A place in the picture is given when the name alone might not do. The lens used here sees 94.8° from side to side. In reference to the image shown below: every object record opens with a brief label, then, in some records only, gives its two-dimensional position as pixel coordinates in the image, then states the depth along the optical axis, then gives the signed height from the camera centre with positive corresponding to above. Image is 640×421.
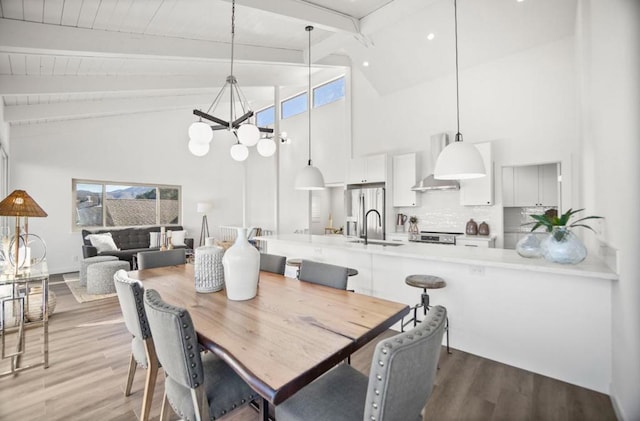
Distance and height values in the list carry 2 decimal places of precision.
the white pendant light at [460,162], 2.38 +0.41
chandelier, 2.47 +0.69
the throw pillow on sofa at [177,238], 6.84 -0.59
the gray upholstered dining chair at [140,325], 1.62 -0.64
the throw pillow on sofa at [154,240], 6.55 -0.61
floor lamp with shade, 7.74 -0.06
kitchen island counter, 2.06 -0.76
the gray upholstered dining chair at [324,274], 2.11 -0.47
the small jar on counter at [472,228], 4.68 -0.27
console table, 2.37 -1.04
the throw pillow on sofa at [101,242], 5.70 -0.57
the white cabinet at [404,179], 5.25 +0.59
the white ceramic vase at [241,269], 1.77 -0.34
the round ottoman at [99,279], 4.61 -1.03
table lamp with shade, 2.42 +0.05
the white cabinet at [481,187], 4.42 +0.37
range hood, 4.70 +0.50
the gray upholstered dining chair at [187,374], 1.18 -0.69
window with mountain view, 6.43 +0.21
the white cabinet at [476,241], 4.37 -0.45
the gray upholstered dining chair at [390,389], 0.90 -0.59
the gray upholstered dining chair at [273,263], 2.63 -0.47
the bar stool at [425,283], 2.49 -0.62
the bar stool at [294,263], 3.33 -0.58
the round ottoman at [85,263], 4.89 -0.83
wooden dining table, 1.03 -0.54
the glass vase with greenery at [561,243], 2.11 -0.24
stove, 4.71 -0.43
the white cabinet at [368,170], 5.53 +0.83
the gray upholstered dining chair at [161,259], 2.85 -0.46
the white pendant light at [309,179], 3.66 +0.41
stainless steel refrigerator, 5.54 +0.08
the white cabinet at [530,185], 4.41 +0.39
